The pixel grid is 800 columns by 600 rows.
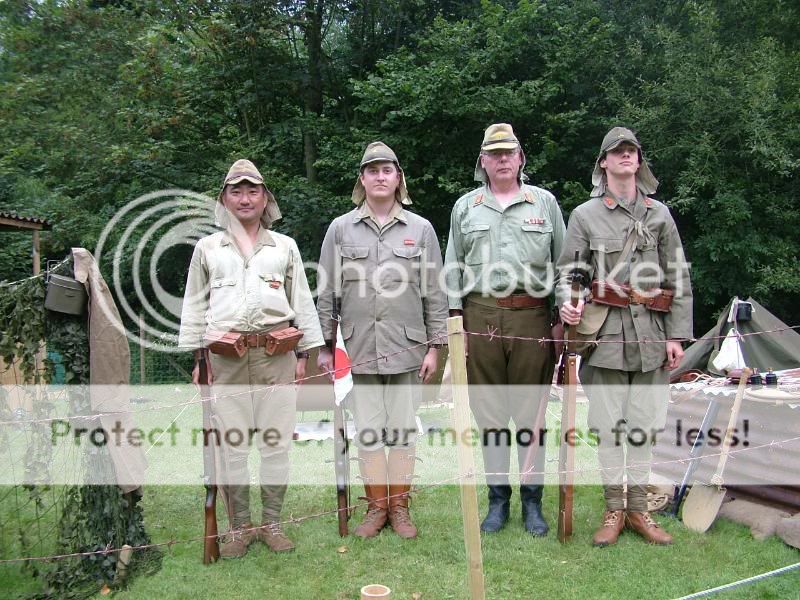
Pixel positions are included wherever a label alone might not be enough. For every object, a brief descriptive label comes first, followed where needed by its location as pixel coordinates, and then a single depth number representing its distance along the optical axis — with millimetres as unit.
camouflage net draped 3387
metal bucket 3320
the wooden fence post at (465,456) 2635
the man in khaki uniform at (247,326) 3682
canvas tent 5668
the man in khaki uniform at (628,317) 3631
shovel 3928
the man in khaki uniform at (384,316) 3871
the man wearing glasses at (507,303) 3783
